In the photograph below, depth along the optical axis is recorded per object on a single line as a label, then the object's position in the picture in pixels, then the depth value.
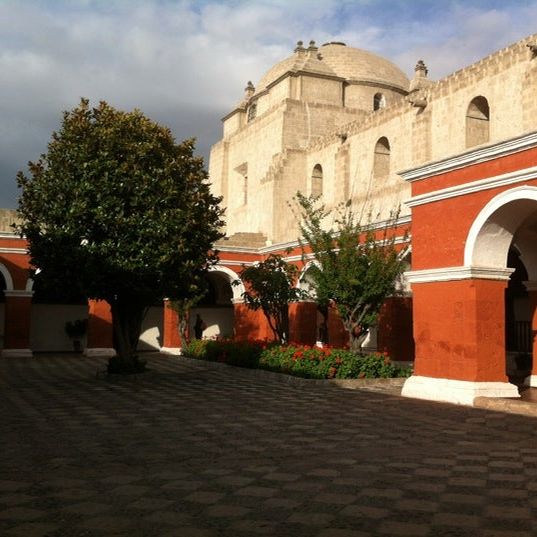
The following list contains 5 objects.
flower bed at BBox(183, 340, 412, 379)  13.70
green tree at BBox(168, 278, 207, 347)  21.52
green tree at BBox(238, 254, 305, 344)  17.30
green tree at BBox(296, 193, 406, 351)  14.14
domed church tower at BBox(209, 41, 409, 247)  28.12
